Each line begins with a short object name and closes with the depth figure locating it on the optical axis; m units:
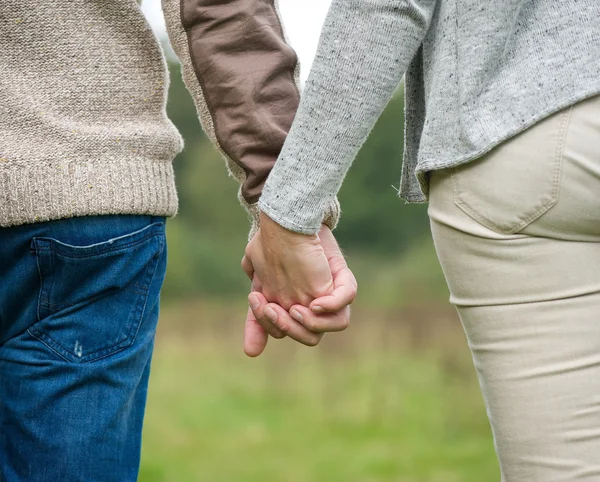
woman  2.49
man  2.64
